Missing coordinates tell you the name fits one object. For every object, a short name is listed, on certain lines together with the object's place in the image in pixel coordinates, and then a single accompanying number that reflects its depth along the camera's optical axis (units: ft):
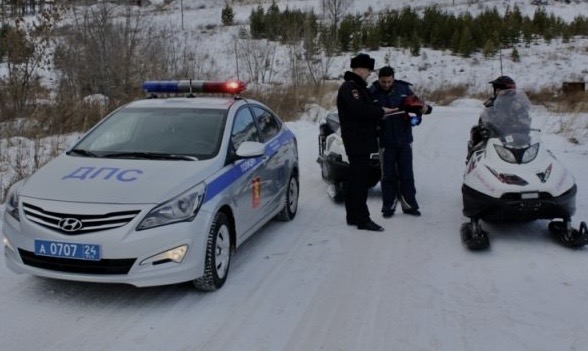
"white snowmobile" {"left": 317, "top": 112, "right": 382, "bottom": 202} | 26.14
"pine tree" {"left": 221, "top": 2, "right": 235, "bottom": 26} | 155.02
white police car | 14.14
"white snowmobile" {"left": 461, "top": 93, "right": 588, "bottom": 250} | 19.31
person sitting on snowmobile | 21.28
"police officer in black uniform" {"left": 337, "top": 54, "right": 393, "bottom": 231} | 21.57
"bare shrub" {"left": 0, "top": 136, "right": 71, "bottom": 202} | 26.50
